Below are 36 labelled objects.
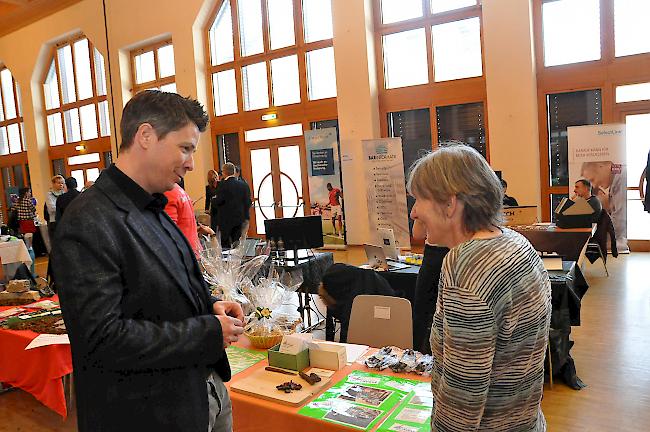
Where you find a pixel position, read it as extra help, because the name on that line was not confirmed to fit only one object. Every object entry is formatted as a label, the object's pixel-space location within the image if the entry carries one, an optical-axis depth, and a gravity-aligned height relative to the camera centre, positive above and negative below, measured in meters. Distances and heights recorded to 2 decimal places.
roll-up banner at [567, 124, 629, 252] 7.05 -0.12
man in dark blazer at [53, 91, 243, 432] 1.14 -0.24
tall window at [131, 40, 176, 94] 11.74 +2.73
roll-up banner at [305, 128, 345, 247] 9.43 -0.13
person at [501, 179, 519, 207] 6.17 -0.48
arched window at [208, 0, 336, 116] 9.63 +2.38
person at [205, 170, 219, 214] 9.83 -0.03
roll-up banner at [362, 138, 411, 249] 8.12 -0.22
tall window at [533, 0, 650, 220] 7.14 +1.21
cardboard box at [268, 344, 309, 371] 2.09 -0.73
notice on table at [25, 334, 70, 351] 2.73 -0.76
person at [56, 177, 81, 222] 6.05 -0.02
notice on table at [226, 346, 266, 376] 2.22 -0.78
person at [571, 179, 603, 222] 6.19 -0.45
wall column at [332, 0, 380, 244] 8.80 +1.28
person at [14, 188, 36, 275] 10.05 -0.35
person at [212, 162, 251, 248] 7.77 -0.35
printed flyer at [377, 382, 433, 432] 1.60 -0.78
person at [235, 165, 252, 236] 7.92 -0.63
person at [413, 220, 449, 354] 2.69 -0.68
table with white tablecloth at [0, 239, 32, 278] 6.87 -0.77
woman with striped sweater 1.13 -0.31
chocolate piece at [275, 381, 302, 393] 1.90 -0.76
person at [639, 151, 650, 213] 6.23 -0.44
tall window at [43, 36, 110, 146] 13.11 +2.54
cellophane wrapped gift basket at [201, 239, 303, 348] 2.46 -0.56
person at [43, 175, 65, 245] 8.30 -0.08
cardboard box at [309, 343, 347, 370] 2.10 -0.73
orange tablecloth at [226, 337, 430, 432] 1.70 -0.80
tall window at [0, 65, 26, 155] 15.38 +2.36
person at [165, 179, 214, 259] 3.02 -0.16
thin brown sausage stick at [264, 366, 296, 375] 2.07 -0.76
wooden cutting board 1.83 -0.77
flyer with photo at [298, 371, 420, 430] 1.68 -0.78
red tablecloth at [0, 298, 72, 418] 2.78 -0.93
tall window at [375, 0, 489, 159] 8.19 +1.56
